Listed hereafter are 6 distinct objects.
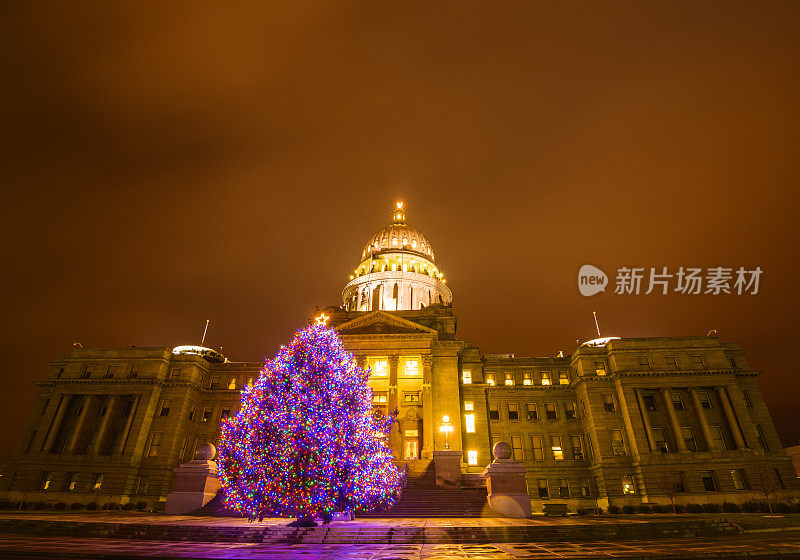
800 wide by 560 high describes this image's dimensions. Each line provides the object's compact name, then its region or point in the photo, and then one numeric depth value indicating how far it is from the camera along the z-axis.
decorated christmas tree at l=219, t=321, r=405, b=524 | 18.77
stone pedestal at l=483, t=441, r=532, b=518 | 26.97
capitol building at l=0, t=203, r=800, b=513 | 43.28
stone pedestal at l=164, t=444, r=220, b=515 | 29.52
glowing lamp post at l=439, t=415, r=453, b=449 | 43.50
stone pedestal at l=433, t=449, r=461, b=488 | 36.06
